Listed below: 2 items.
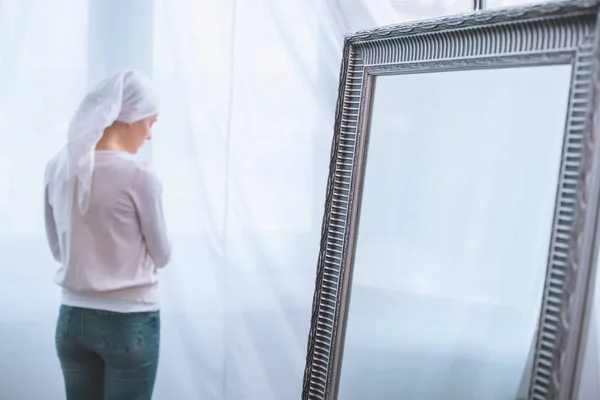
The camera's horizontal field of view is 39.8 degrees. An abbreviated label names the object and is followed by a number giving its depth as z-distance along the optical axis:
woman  1.99
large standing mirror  1.03
